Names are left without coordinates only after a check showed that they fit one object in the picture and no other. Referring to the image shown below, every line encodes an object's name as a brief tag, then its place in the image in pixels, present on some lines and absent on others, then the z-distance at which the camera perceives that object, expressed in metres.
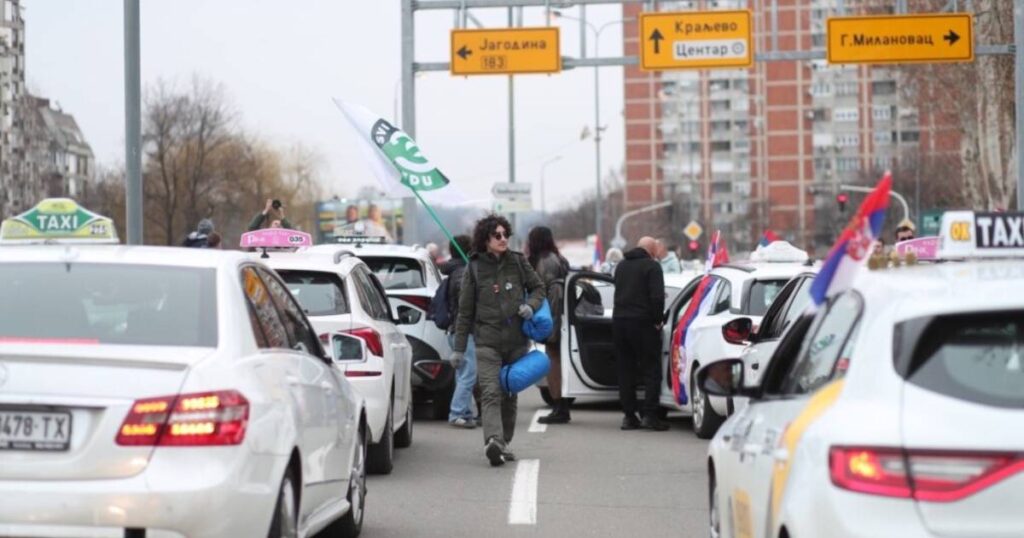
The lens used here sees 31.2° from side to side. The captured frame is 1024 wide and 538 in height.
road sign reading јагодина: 31.50
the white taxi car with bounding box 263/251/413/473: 12.55
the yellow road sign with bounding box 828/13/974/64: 30.97
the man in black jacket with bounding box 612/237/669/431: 16.53
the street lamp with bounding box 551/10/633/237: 77.61
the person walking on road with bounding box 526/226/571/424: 17.64
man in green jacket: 13.45
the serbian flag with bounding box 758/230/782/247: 22.13
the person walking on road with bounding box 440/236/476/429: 16.64
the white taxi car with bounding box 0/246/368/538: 6.37
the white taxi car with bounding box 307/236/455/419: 16.84
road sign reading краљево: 32.06
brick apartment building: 145.88
